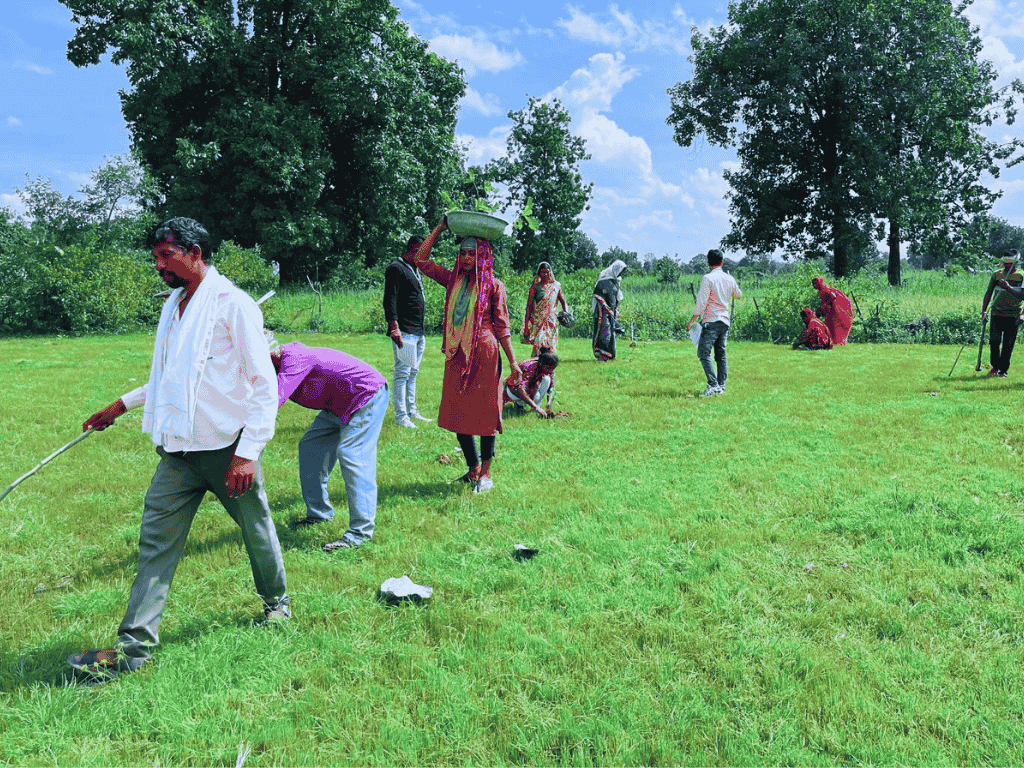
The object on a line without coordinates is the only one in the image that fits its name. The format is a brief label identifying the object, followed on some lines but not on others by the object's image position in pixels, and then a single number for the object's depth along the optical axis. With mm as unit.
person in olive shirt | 10625
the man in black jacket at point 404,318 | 7961
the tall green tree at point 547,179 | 47219
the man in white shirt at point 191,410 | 2961
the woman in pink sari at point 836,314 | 17203
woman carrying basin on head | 5449
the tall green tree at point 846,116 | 30453
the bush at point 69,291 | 20141
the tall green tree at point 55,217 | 20953
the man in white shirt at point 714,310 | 10070
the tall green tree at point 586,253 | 78044
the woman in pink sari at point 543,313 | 9844
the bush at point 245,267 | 21844
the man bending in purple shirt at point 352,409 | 4496
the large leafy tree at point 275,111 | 25625
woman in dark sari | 13828
